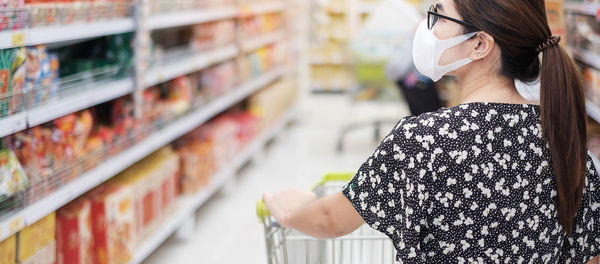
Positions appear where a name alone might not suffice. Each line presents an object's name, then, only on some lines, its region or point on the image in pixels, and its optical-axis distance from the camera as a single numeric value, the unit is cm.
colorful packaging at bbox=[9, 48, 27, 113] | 218
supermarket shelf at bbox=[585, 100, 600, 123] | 315
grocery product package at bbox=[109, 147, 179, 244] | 318
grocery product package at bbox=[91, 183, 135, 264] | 278
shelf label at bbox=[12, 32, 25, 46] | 212
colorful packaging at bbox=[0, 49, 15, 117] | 210
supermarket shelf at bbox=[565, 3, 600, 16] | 331
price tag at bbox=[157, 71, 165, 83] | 353
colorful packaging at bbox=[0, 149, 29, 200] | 214
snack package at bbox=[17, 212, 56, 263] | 220
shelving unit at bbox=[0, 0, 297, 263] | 222
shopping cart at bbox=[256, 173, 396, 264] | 177
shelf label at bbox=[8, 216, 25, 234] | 208
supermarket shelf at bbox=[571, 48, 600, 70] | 345
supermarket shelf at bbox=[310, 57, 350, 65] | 1004
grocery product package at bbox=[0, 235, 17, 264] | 208
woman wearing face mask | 138
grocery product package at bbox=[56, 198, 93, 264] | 256
